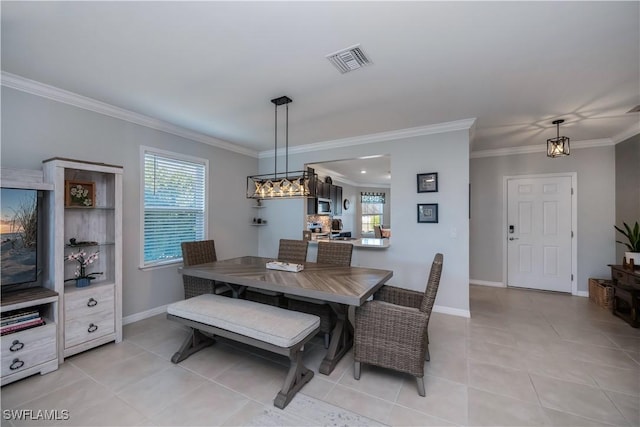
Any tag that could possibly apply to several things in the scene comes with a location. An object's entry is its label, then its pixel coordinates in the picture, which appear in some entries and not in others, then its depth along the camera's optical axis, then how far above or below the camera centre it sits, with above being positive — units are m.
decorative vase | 2.72 -0.66
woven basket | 4.02 -1.17
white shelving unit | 2.48 -0.37
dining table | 2.21 -0.60
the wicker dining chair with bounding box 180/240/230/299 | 3.32 -0.78
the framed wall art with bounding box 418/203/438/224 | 3.88 +0.02
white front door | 4.86 -0.33
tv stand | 2.14 -0.95
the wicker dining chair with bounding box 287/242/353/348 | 2.87 -0.95
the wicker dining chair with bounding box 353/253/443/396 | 2.07 -0.93
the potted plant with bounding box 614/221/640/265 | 3.56 -0.42
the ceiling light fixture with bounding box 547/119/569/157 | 3.59 +0.89
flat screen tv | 2.29 -0.17
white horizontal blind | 3.67 +0.16
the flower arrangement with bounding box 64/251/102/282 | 2.76 -0.48
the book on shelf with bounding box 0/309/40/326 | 2.17 -0.82
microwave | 7.12 +0.21
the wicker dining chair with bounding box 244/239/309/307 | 3.23 -0.59
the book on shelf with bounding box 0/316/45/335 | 2.15 -0.89
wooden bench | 2.03 -0.88
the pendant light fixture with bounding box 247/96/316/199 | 3.00 +0.32
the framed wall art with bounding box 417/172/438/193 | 3.88 +0.46
